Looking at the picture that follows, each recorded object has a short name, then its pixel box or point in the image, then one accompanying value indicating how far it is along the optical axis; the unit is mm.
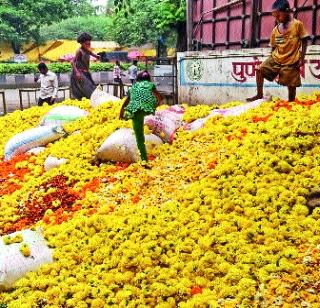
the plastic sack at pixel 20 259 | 4730
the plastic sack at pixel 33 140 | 8797
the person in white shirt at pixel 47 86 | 11625
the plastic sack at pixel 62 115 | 9555
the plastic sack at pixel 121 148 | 7191
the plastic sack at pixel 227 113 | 7976
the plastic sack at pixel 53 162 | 7670
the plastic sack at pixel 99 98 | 10125
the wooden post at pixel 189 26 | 12711
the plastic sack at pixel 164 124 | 7750
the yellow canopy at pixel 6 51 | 39962
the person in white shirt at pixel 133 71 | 20000
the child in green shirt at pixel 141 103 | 6727
